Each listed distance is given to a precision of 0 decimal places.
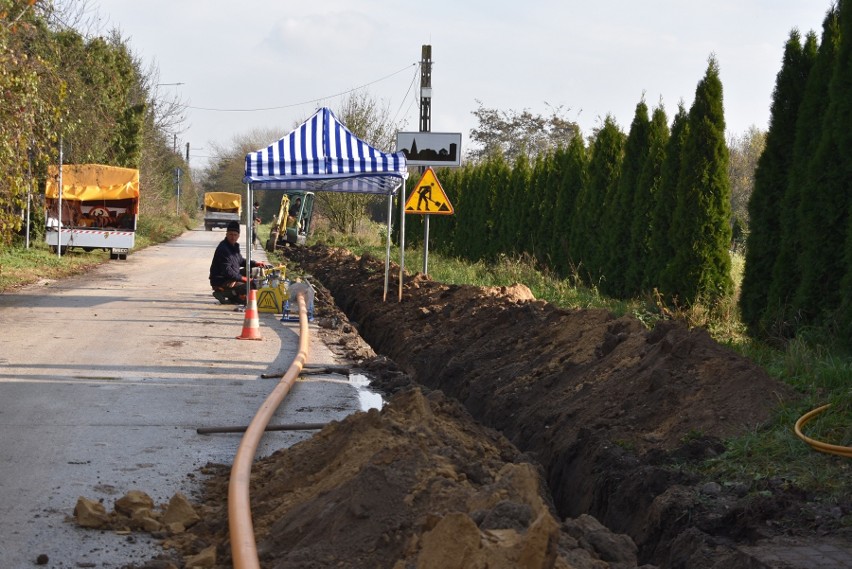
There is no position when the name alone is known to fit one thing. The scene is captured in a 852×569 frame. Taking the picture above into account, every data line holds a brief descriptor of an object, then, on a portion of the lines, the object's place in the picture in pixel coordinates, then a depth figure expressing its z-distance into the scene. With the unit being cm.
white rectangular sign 1917
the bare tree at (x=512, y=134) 6638
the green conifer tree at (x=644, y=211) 1706
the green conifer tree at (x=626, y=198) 1798
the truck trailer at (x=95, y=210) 3000
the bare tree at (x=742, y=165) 5502
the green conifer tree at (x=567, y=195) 2295
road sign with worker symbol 1861
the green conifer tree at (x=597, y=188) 2005
